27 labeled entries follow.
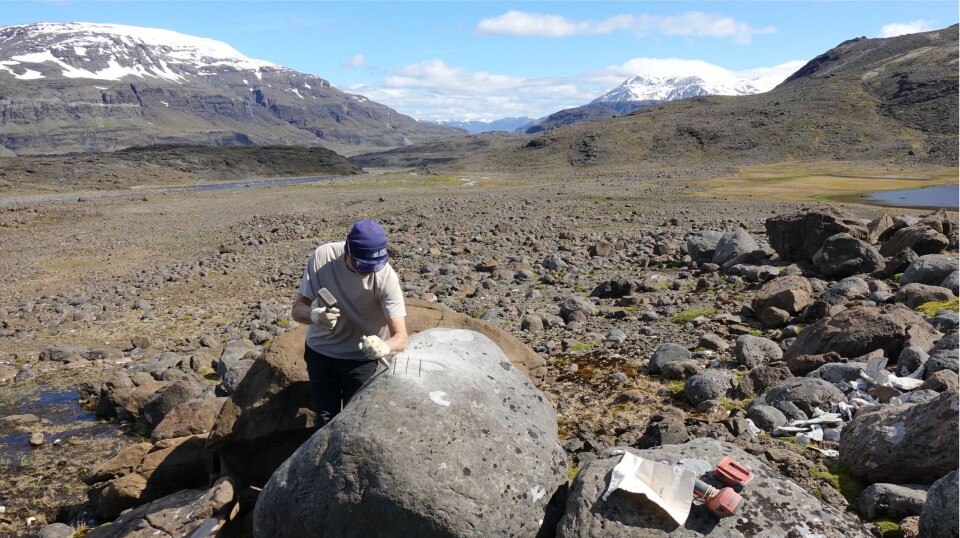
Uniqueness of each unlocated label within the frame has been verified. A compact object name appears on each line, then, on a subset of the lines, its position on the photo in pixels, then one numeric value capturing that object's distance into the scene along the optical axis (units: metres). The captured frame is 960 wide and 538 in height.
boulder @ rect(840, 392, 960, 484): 5.68
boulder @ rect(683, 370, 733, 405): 8.89
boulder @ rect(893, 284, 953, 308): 12.08
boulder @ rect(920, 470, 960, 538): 4.58
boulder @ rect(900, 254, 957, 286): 13.41
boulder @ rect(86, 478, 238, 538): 6.39
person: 5.98
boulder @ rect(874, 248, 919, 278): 14.93
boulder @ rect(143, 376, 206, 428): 9.89
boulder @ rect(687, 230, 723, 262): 19.42
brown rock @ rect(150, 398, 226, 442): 8.62
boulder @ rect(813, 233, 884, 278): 15.51
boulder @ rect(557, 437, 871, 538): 4.65
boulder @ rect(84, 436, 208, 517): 7.49
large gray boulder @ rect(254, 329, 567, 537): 4.77
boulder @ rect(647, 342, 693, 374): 10.46
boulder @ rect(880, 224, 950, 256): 15.96
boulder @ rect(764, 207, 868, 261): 17.67
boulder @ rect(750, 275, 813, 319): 12.66
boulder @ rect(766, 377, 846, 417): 7.89
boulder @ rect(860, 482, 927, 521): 5.50
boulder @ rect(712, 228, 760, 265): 18.34
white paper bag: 4.68
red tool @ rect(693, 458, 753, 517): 4.69
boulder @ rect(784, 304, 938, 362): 9.39
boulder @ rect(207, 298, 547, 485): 7.29
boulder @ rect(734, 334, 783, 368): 10.30
